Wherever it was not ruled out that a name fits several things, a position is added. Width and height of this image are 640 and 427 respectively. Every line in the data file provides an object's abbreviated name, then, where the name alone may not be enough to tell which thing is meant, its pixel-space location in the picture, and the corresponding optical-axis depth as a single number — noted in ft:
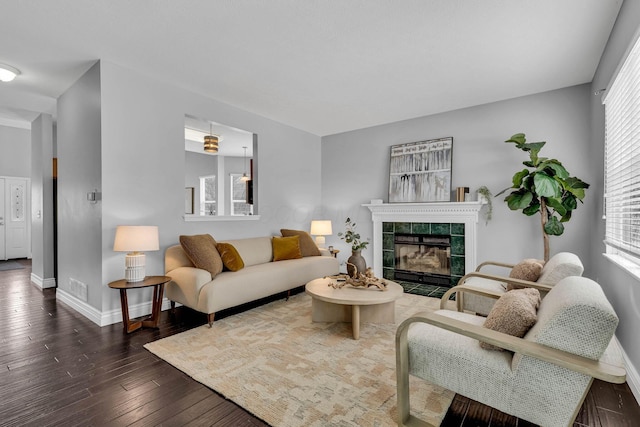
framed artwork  15.76
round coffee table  9.24
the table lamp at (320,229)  18.39
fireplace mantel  15.01
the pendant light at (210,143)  18.75
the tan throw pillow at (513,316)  4.96
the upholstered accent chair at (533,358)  4.07
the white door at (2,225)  23.24
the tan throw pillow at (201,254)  11.11
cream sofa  10.41
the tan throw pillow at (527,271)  9.00
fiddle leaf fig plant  10.96
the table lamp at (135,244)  9.73
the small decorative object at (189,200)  28.07
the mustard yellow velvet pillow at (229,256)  11.99
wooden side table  9.66
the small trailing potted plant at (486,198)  14.51
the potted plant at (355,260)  11.02
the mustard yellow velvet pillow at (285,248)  14.92
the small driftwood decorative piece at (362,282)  10.37
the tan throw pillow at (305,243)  15.99
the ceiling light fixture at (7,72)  10.81
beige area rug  6.00
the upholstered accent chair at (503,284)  7.42
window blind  6.89
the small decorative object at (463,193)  14.99
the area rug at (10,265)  20.52
